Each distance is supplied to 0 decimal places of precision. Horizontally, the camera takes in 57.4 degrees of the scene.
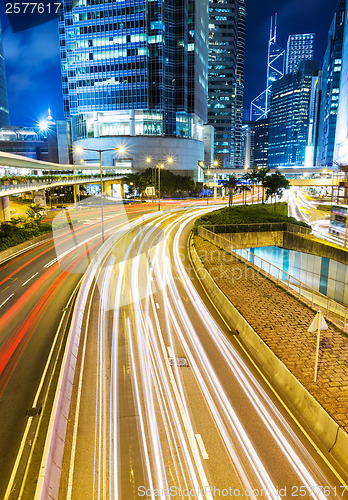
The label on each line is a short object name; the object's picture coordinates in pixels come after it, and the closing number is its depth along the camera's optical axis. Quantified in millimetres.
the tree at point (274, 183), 63969
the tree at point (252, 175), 67506
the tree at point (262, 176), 66800
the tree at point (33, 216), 40812
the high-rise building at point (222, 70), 159875
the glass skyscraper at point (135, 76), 100500
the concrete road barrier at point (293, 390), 8477
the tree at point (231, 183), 61169
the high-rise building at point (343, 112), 97944
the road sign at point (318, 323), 9906
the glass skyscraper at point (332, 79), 153625
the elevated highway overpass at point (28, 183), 33850
